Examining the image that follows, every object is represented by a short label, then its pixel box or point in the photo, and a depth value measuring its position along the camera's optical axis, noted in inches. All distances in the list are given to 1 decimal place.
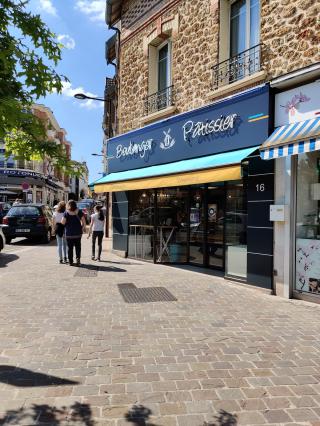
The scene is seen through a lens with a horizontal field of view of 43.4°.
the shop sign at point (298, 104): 263.6
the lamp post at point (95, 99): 697.7
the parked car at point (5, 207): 1050.0
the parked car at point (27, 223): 623.5
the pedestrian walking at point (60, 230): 429.4
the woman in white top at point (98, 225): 450.6
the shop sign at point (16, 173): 1664.6
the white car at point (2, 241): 469.4
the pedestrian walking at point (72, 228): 406.6
